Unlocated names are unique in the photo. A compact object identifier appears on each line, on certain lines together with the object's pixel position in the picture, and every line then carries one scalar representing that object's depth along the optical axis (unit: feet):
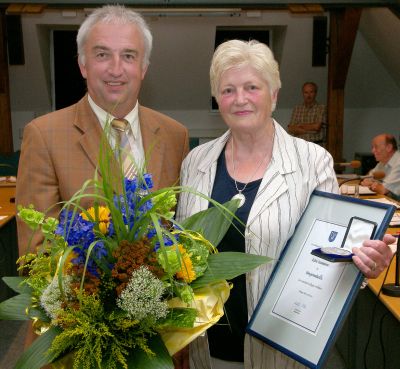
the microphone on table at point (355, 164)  13.35
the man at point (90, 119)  5.67
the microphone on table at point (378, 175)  14.66
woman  5.72
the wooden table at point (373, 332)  9.52
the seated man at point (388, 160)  18.92
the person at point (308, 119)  29.99
